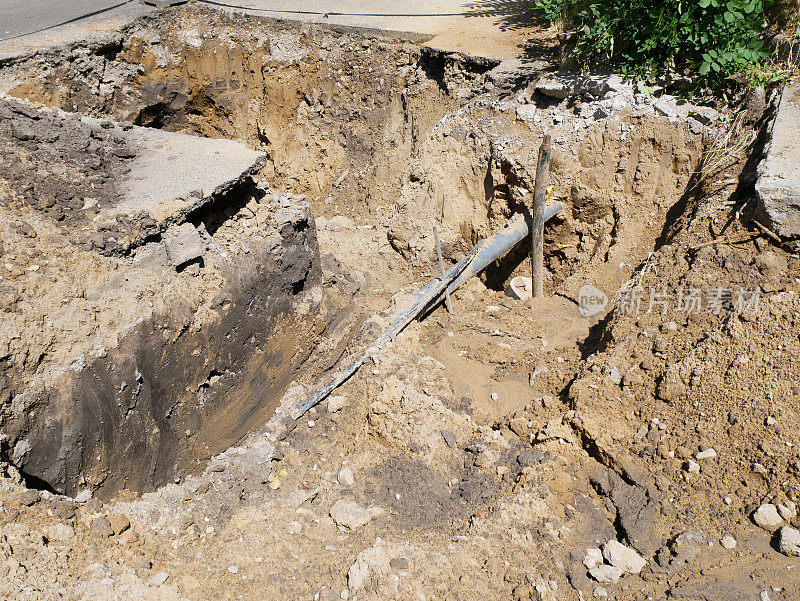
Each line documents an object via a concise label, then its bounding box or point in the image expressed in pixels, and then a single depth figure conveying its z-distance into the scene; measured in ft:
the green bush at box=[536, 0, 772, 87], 17.65
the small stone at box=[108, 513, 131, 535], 11.87
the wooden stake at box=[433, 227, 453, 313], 17.74
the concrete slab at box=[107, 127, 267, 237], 14.33
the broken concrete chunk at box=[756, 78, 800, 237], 13.84
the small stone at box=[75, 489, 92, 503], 12.12
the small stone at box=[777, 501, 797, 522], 10.75
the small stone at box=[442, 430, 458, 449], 14.15
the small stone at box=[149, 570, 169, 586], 11.02
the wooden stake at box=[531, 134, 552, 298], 18.01
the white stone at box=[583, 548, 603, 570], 11.10
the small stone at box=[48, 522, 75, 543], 10.76
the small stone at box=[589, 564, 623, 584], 10.83
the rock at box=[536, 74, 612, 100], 19.12
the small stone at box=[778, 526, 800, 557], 10.29
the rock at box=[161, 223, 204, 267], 14.08
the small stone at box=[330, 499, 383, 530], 12.68
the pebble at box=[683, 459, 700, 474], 11.79
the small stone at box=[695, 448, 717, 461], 11.82
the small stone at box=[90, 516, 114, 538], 11.46
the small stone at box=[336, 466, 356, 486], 13.82
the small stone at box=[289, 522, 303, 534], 12.73
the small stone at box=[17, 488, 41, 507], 10.82
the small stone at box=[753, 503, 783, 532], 10.75
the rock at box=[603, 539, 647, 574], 10.96
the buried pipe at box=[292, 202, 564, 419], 16.60
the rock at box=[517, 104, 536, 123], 19.88
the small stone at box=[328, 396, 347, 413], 15.85
